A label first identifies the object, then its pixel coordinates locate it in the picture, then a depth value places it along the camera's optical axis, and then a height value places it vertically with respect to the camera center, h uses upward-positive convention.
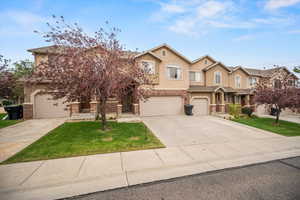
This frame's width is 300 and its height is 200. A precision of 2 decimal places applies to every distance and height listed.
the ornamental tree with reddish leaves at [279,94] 10.25 +0.46
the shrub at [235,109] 14.23 -1.12
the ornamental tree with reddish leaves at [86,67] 6.02 +1.66
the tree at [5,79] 8.92 +1.60
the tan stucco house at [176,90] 11.79 +1.10
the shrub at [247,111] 14.84 -1.38
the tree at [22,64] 28.82 +8.81
